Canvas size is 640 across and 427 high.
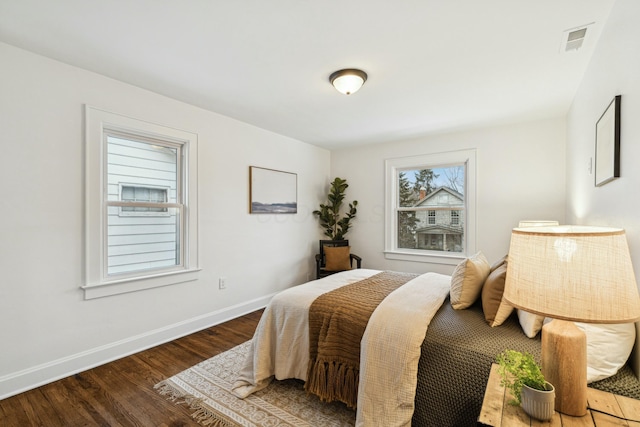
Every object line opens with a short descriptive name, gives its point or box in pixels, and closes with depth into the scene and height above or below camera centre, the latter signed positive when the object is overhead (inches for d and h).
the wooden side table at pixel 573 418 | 37.6 -26.5
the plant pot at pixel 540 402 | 37.6 -24.2
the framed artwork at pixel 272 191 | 147.7 +11.2
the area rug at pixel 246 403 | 70.4 -49.3
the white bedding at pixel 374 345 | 60.9 -31.6
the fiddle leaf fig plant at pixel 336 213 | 187.2 -0.5
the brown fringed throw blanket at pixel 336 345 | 70.0 -32.4
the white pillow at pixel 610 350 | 46.8 -21.7
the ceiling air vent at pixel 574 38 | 70.5 +43.7
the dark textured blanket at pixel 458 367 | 55.0 -30.0
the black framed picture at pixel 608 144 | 54.6 +14.2
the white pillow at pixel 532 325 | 59.4 -22.6
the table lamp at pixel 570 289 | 34.1 -9.2
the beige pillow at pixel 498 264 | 79.7 -14.0
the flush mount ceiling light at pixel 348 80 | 90.1 +41.3
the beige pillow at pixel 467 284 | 75.4 -18.3
